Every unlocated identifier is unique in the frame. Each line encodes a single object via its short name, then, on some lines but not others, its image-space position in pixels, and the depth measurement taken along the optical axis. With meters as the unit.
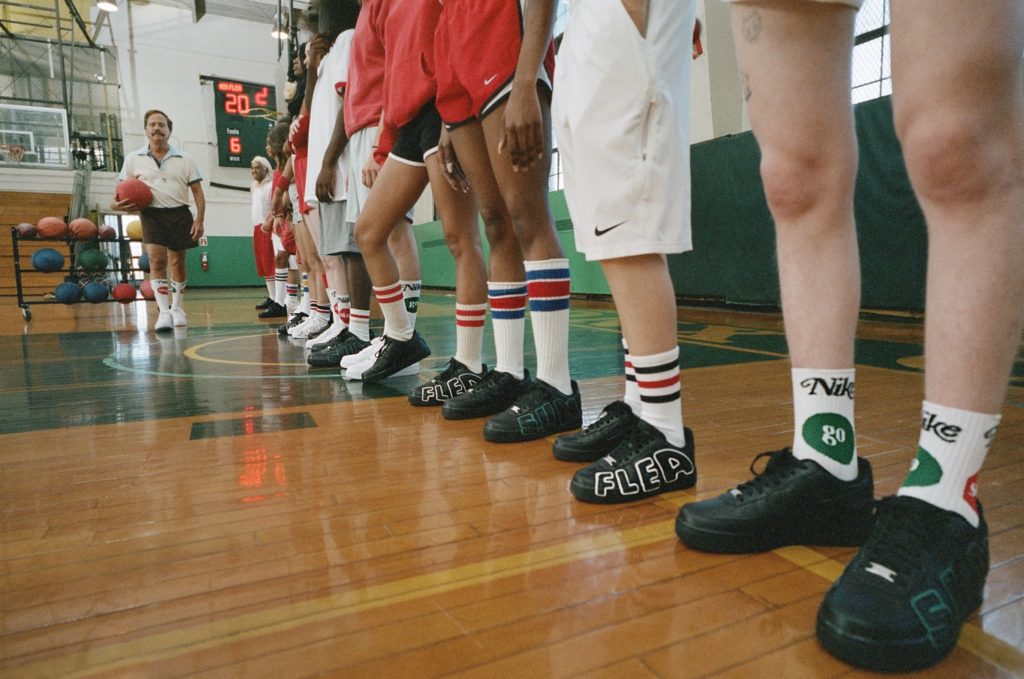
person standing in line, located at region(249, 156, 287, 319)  6.83
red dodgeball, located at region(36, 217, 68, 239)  7.10
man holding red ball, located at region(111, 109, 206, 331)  5.05
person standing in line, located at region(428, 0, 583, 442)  1.50
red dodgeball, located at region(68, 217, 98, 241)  7.16
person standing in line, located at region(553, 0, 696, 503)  1.15
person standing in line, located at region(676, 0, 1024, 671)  0.67
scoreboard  13.95
